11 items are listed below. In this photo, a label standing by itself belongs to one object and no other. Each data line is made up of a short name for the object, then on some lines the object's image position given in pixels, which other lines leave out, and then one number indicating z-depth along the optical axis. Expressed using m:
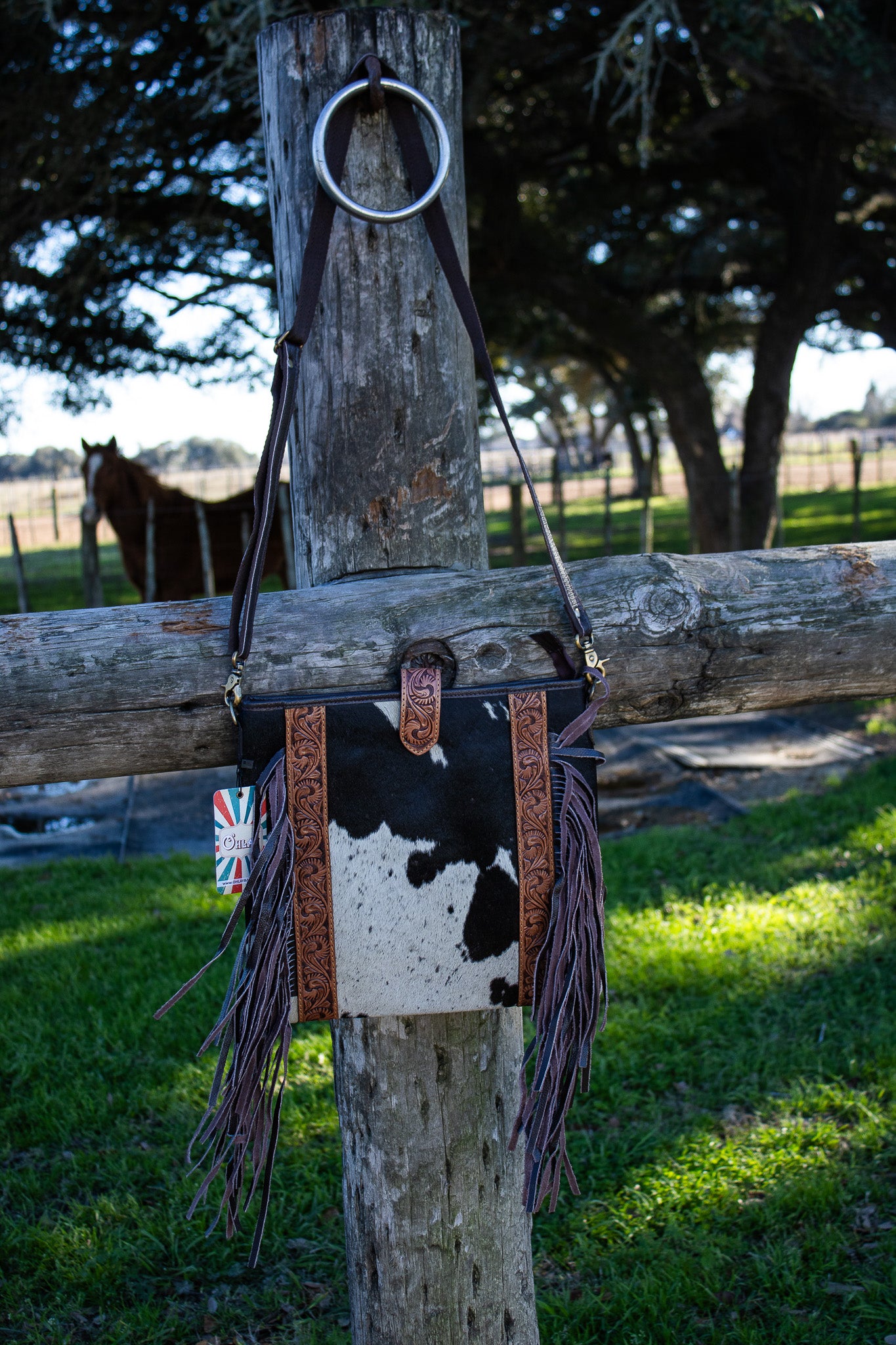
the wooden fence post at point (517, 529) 11.08
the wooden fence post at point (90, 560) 9.04
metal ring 1.45
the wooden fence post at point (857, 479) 10.41
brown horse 9.70
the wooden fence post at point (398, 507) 1.54
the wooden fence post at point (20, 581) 8.50
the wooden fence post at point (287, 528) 9.48
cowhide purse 1.41
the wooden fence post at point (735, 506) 9.80
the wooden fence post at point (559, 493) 11.44
